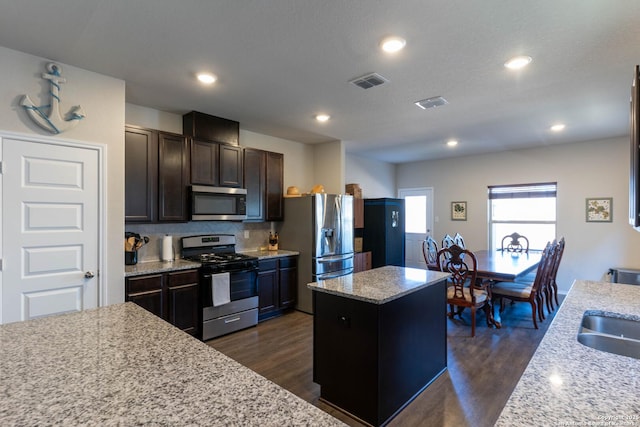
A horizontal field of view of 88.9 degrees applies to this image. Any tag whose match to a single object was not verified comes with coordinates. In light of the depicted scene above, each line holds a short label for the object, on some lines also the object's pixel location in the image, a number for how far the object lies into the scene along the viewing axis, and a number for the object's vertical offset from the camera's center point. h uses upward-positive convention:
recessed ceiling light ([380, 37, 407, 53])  2.25 +1.20
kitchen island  2.07 -0.89
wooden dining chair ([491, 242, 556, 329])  3.86 -0.96
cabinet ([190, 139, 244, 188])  3.77 +0.59
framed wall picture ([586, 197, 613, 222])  5.10 +0.06
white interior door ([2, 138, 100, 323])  2.40 -0.13
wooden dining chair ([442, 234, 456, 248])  4.93 -0.44
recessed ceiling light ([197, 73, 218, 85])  2.84 +1.19
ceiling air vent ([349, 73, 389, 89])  2.84 +1.19
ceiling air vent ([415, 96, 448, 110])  3.42 +1.19
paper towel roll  3.73 -0.42
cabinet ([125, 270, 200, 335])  3.06 -0.82
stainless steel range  3.53 -0.83
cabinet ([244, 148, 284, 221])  4.38 +0.40
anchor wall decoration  2.43 +0.78
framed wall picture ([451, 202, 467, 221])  6.68 +0.03
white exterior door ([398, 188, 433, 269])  7.26 -0.19
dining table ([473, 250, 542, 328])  3.66 -0.67
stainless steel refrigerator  4.44 -0.33
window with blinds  5.73 +0.01
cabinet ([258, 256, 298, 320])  4.21 -0.98
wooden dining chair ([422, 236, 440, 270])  4.43 -0.61
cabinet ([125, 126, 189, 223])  3.25 +0.39
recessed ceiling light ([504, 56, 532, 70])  2.50 +1.18
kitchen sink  1.41 -0.56
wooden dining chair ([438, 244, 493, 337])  3.63 -0.91
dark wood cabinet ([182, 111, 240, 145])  3.88 +1.04
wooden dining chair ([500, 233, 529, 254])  5.65 -0.55
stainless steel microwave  3.74 +0.11
